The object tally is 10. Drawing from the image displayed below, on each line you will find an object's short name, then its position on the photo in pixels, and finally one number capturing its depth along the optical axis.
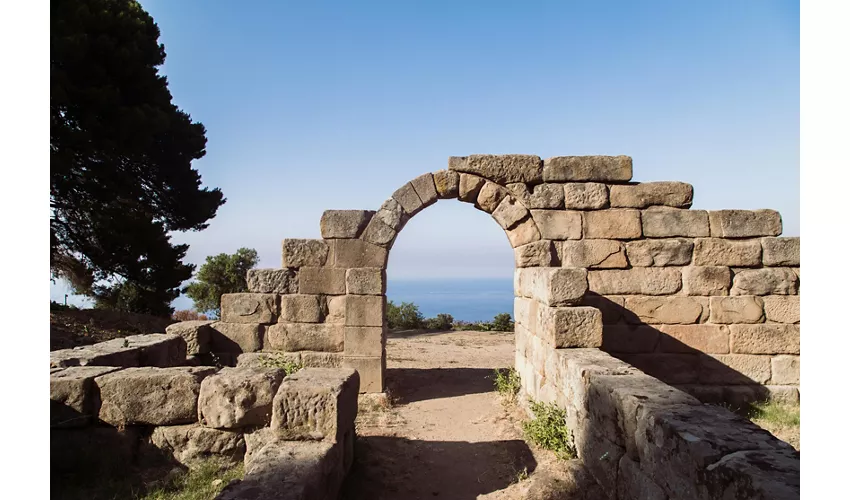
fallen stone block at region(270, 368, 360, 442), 3.60
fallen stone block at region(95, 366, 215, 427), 4.16
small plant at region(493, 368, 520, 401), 7.30
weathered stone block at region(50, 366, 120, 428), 4.07
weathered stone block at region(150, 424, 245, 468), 4.15
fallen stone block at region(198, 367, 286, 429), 4.09
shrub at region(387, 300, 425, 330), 17.92
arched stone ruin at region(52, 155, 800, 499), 7.18
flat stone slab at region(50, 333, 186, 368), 5.15
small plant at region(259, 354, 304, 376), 7.16
